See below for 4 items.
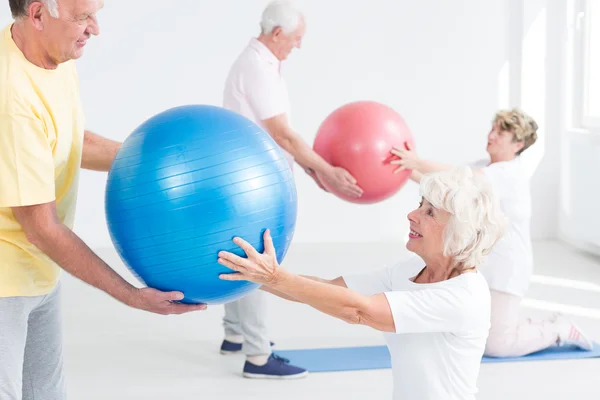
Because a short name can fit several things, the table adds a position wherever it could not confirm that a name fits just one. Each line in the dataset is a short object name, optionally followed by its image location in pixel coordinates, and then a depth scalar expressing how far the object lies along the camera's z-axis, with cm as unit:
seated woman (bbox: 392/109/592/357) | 382
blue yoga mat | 373
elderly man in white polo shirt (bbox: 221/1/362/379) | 363
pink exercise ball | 365
